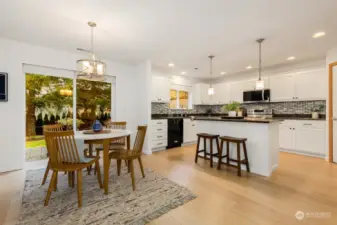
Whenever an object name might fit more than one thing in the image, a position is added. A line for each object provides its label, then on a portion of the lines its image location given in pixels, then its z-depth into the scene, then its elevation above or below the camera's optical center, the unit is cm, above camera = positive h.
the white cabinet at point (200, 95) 607 +63
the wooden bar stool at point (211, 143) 321 -65
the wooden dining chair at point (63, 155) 186 -51
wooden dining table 214 -38
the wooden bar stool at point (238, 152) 275 -73
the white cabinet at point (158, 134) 446 -64
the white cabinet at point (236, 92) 544 +68
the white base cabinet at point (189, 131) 520 -63
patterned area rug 166 -108
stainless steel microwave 476 +48
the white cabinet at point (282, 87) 438 +67
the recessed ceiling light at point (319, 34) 271 +131
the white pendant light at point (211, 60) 390 +94
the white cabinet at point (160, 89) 484 +68
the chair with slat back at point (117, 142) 299 -60
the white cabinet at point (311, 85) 390 +65
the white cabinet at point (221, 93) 588 +67
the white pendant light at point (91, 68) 243 +67
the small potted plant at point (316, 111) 403 +0
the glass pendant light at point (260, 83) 300 +54
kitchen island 273 -50
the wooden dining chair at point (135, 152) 236 -62
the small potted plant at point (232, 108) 337 +7
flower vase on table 258 -24
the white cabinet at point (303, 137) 374 -64
